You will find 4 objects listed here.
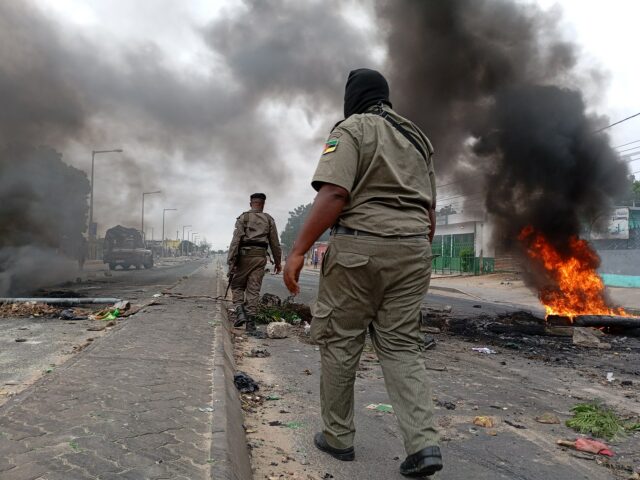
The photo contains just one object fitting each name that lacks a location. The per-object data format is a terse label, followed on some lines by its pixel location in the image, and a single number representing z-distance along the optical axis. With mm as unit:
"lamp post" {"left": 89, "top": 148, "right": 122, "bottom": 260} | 22662
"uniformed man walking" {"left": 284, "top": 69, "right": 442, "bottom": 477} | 1932
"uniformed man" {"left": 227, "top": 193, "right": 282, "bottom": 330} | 5957
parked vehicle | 25742
